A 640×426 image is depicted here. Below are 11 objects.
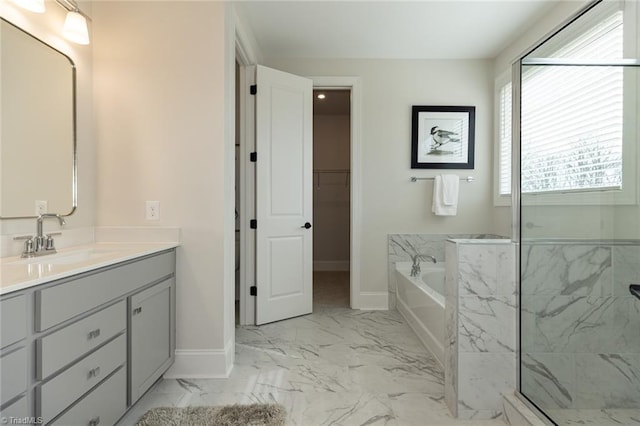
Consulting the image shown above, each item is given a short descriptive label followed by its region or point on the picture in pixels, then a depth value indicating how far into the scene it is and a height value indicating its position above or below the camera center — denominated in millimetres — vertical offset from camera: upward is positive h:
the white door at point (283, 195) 3039 +165
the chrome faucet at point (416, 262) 3160 -451
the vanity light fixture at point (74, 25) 1751 +950
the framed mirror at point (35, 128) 1529 +412
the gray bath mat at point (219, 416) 1636 -982
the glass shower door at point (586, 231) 1370 -68
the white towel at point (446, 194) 3369 +192
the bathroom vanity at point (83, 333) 1024 -445
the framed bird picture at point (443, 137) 3445 +764
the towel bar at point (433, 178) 3461 +356
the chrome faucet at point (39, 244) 1546 -143
